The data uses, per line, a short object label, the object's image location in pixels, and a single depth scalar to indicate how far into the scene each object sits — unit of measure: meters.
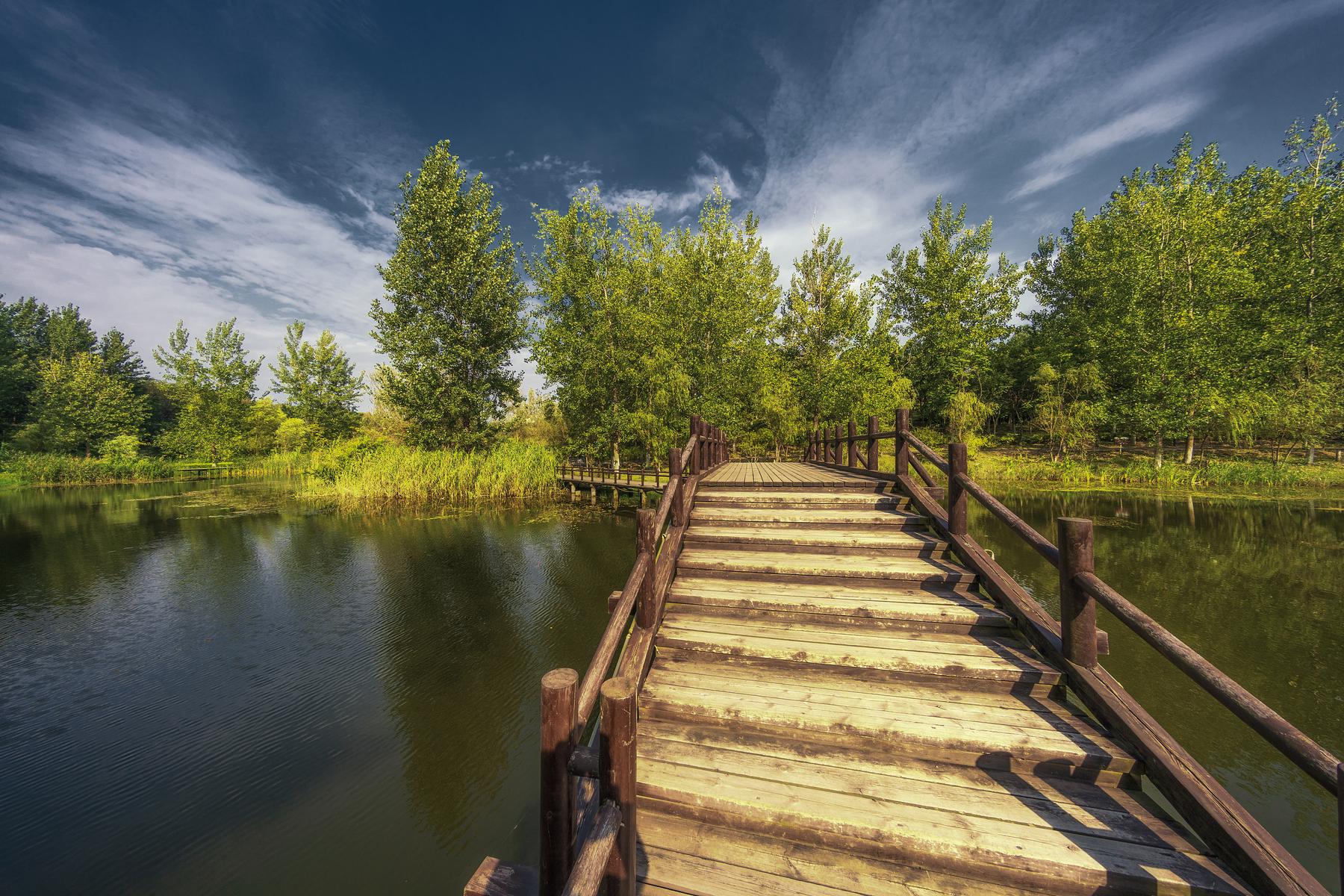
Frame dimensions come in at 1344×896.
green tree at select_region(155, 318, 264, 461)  35.53
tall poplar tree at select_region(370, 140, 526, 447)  19.23
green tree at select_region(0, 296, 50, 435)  34.44
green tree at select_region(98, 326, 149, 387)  40.97
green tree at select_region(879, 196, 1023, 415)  26.84
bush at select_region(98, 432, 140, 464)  31.33
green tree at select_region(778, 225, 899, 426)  21.86
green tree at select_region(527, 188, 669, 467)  18.52
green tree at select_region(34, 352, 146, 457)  30.72
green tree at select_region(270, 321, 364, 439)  37.72
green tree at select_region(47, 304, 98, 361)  38.97
